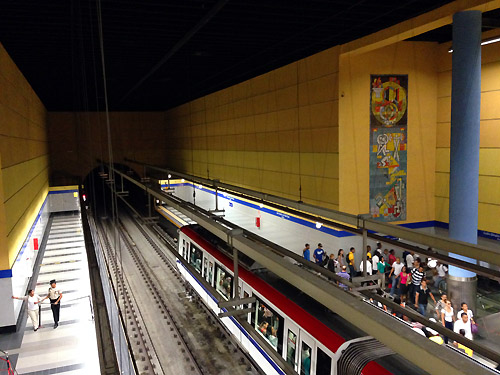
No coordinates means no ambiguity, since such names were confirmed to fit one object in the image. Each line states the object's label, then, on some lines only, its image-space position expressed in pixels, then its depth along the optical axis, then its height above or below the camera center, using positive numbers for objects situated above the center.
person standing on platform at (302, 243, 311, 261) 11.00 -2.93
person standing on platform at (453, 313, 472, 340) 7.29 -3.20
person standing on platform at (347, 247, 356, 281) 11.57 -3.33
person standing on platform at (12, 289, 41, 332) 9.23 -3.41
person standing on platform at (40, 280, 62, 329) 9.34 -3.26
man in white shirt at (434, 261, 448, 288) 10.59 -3.35
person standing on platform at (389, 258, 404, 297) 9.62 -3.01
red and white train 5.00 -2.47
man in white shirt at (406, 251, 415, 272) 10.82 -3.10
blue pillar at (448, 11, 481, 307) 8.69 -0.05
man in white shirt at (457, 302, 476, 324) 7.35 -2.98
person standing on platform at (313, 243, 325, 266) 11.42 -3.07
